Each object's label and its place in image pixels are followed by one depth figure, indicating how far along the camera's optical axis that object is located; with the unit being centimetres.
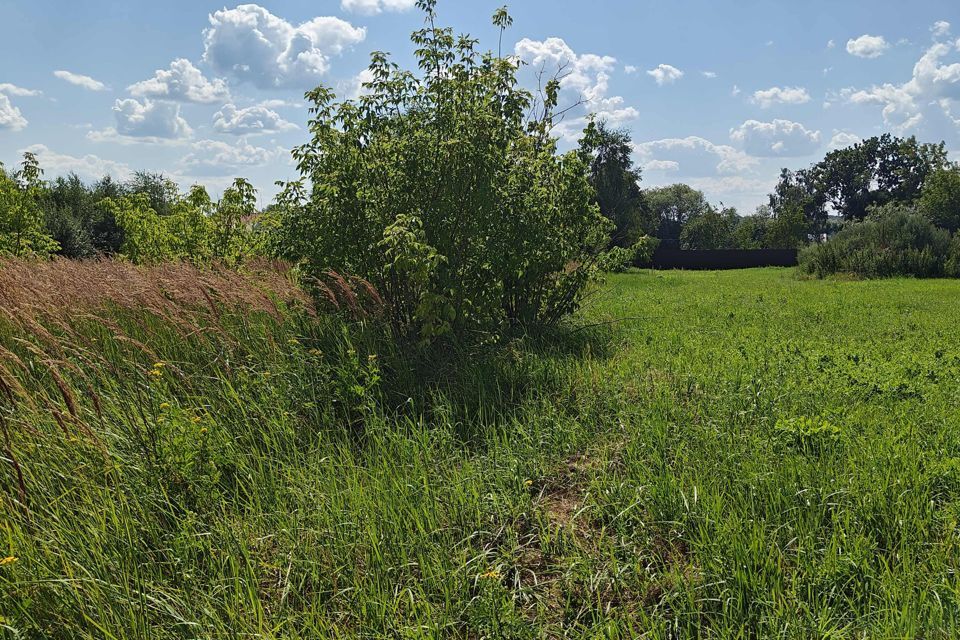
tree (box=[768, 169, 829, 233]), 7375
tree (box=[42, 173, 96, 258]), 2345
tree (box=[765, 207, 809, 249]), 5469
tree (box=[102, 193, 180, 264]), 1200
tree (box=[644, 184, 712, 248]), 9512
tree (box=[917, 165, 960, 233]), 4225
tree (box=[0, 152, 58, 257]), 1212
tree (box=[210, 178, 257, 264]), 952
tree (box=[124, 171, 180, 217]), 3183
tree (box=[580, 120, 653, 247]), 3860
